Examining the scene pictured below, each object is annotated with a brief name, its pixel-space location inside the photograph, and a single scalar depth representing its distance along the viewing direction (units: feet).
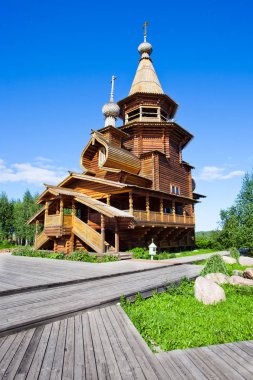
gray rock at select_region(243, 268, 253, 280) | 35.24
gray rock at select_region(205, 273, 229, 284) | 32.49
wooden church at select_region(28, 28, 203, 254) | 59.00
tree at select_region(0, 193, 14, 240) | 181.78
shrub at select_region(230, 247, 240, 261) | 59.16
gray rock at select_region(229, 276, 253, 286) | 31.22
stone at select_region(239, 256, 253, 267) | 54.75
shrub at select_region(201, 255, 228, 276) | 34.55
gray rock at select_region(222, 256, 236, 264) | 55.87
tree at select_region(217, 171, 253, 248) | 66.90
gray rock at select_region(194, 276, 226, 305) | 24.03
